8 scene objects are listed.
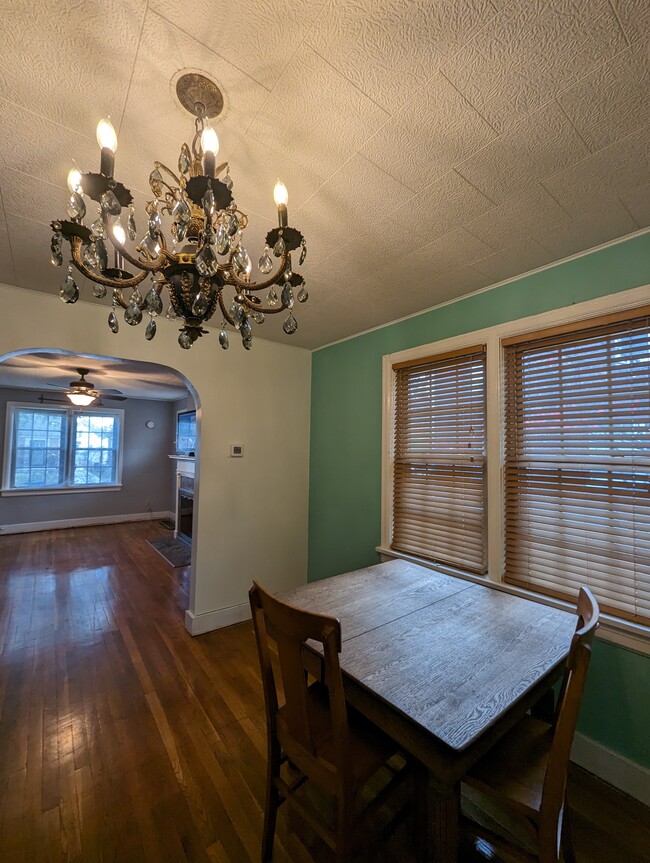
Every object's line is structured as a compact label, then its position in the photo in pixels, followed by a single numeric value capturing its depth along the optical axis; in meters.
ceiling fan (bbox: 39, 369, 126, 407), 4.96
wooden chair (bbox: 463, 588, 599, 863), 0.90
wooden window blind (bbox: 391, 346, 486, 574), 2.18
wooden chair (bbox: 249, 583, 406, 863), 1.01
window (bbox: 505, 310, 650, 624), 1.58
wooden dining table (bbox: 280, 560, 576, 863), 0.97
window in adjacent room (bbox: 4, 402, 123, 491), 5.99
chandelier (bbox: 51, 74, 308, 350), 0.87
